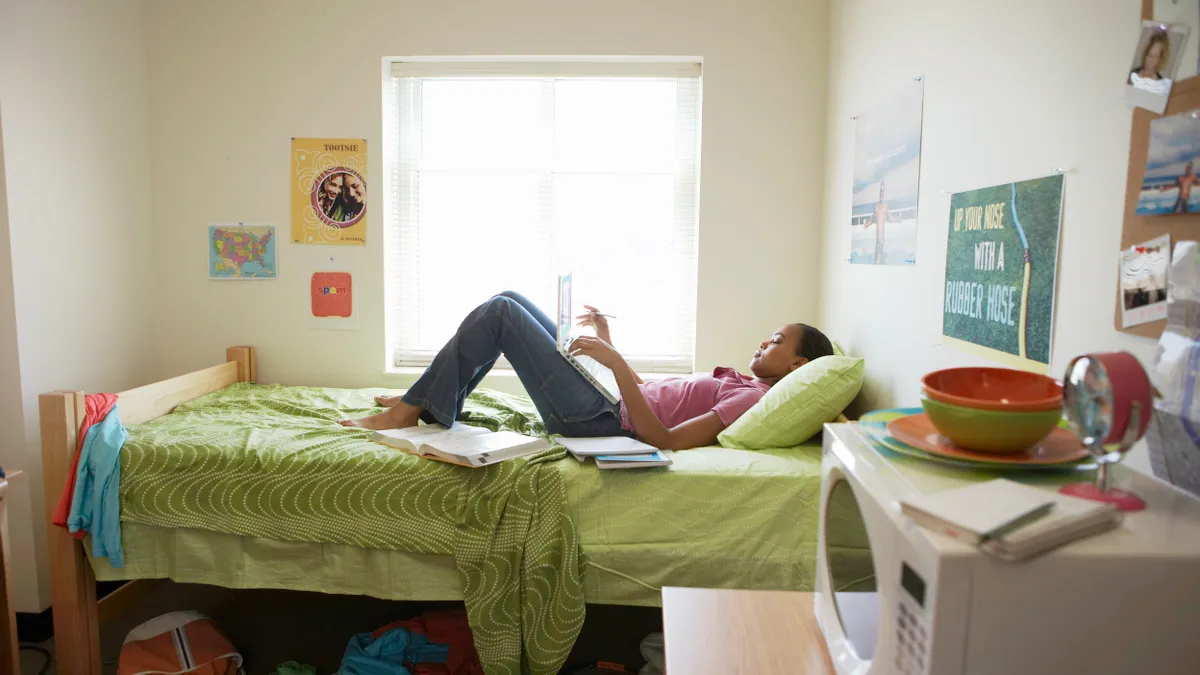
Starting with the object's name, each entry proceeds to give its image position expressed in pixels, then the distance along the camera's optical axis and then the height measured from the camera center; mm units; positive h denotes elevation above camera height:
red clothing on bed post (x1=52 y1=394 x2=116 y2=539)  1818 -410
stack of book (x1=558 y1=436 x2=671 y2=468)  1789 -442
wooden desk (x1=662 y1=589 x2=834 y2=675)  968 -502
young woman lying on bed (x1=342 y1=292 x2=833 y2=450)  2080 -334
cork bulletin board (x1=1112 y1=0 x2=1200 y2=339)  923 +124
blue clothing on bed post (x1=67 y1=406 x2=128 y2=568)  1823 -581
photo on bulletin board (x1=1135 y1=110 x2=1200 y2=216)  913 +160
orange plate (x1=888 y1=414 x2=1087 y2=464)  802 -185
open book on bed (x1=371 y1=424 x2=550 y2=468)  1797 -439
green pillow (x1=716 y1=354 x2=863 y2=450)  1972 -336
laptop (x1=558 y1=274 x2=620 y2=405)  2123 -230
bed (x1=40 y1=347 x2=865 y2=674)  1734 -617
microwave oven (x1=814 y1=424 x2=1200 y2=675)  637 -279
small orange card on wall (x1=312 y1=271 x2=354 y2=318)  2908 -84
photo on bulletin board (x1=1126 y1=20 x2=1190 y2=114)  959 +306
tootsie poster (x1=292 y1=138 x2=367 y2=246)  2867 +319
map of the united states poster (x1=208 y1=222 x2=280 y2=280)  2914 +71
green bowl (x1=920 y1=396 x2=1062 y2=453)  798 -155
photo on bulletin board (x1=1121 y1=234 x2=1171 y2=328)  968 +11
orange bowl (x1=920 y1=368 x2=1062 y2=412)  872 -125
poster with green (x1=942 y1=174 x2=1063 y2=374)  1287 +30
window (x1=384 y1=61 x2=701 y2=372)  2984 +309
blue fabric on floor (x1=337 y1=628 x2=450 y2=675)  1912 -1006
